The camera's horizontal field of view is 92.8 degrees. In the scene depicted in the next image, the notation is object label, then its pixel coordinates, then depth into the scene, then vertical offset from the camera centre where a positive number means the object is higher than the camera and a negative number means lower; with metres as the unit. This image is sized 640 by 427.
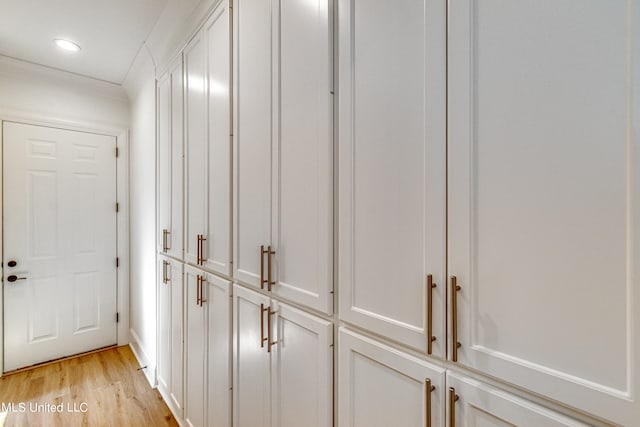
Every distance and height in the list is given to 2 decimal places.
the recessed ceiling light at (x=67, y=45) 2.38 +1.32
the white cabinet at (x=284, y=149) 0.96 +0.22
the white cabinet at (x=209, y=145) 1.50 +0.35
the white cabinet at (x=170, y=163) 2.04 +0.34
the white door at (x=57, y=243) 2.71 -0.31
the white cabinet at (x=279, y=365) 0.98 -0.58
